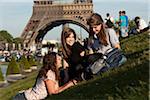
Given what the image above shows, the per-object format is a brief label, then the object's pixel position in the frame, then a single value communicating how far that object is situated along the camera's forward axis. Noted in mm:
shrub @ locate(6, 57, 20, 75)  23703
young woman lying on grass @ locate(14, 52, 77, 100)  7516
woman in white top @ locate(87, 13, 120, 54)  8031
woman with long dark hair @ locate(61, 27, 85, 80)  8102
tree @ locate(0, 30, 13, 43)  103875
